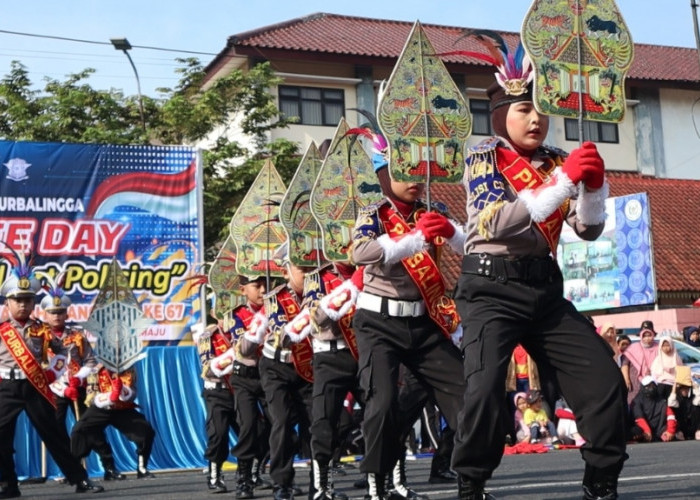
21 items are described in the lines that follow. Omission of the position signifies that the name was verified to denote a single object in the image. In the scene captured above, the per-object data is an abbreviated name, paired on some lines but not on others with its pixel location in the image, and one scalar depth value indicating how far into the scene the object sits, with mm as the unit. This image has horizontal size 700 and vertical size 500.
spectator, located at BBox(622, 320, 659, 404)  18391
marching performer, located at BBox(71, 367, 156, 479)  15320
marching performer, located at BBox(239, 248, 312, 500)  10227
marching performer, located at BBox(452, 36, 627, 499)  6137
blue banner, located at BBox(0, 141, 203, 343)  19062
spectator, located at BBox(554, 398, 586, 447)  17938
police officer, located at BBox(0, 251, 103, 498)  12898
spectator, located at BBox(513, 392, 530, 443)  18109
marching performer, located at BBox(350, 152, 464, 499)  7926
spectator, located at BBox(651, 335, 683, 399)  18141
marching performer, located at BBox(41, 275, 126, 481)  14812
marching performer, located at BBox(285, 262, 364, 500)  9430
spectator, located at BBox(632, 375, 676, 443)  18031
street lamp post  26641
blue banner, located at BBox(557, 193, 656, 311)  22266
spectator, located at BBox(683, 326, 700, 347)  20688
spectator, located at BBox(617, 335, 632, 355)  18797
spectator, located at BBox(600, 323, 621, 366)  17500
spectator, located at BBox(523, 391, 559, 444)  18062
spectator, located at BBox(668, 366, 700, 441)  18094
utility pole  27906
